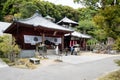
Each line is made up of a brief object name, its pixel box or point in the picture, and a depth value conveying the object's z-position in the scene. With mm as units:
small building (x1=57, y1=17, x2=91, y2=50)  12691
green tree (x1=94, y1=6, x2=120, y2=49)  3868
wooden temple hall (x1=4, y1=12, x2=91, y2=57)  8944
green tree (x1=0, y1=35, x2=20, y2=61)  6629
